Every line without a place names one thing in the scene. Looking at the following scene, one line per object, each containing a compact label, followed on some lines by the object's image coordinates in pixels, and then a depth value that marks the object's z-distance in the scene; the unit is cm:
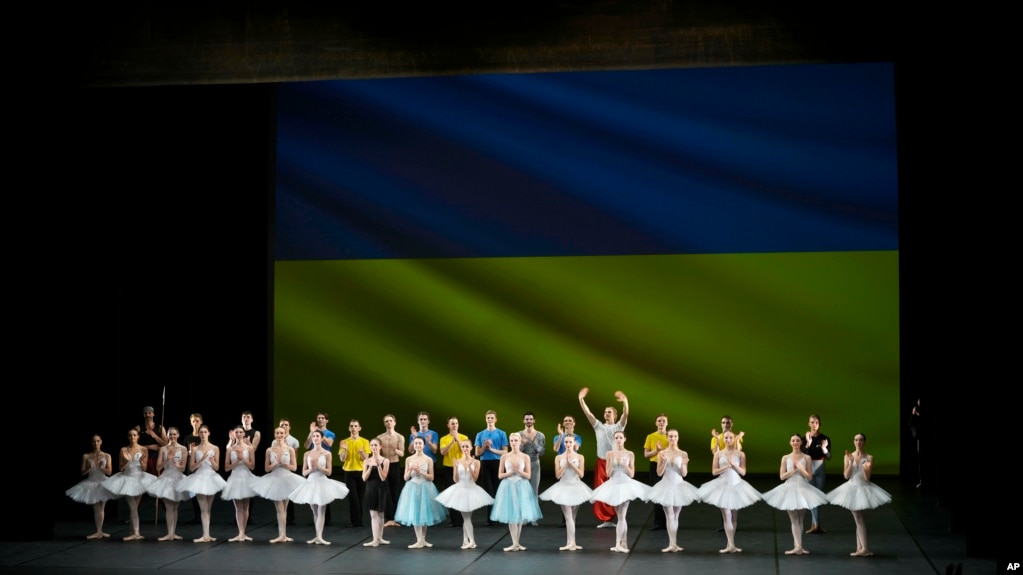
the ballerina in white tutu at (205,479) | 1470
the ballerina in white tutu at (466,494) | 1378
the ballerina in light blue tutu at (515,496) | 1377
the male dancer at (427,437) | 1589
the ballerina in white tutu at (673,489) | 1376
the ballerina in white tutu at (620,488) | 1364
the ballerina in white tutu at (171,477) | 1473
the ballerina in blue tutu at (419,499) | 1401
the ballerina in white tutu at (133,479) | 1478
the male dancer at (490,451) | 1628
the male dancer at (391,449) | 1580
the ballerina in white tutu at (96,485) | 1479
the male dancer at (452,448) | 1559
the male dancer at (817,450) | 1554
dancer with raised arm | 1573
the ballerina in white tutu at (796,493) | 1341
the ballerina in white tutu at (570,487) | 1372
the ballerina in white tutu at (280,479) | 1453
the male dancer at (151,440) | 1692
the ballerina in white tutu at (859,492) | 1329
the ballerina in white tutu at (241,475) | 1462
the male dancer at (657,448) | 1543
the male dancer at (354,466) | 1591
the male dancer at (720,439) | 1466
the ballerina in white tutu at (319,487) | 1434
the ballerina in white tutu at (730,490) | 1368
